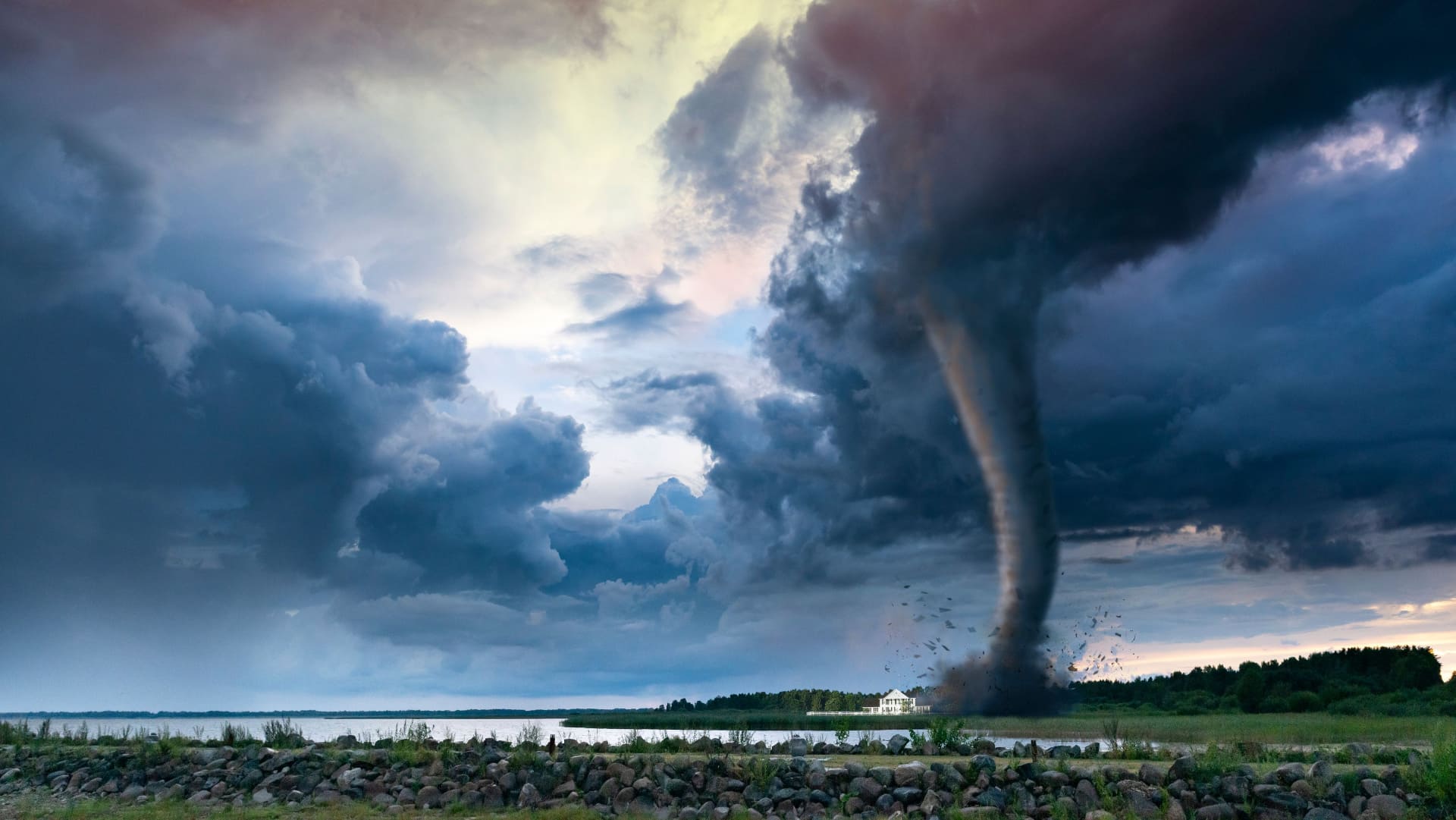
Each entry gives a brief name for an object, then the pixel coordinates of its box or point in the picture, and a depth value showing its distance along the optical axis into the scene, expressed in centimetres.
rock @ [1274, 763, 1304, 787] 2288
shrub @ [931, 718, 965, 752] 2998
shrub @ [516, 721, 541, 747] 3116
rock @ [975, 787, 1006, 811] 2344
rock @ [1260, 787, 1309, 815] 2206
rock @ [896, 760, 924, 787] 2459
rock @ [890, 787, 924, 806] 2414
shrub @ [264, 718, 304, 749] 3588
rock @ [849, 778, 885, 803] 2464
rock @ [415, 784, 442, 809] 2723
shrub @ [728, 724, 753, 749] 3133
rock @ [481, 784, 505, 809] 2712
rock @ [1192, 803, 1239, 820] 2209
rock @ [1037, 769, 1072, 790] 2378
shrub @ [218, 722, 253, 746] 3684
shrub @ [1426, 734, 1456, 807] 2169
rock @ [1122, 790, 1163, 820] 2230
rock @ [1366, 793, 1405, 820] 2138
